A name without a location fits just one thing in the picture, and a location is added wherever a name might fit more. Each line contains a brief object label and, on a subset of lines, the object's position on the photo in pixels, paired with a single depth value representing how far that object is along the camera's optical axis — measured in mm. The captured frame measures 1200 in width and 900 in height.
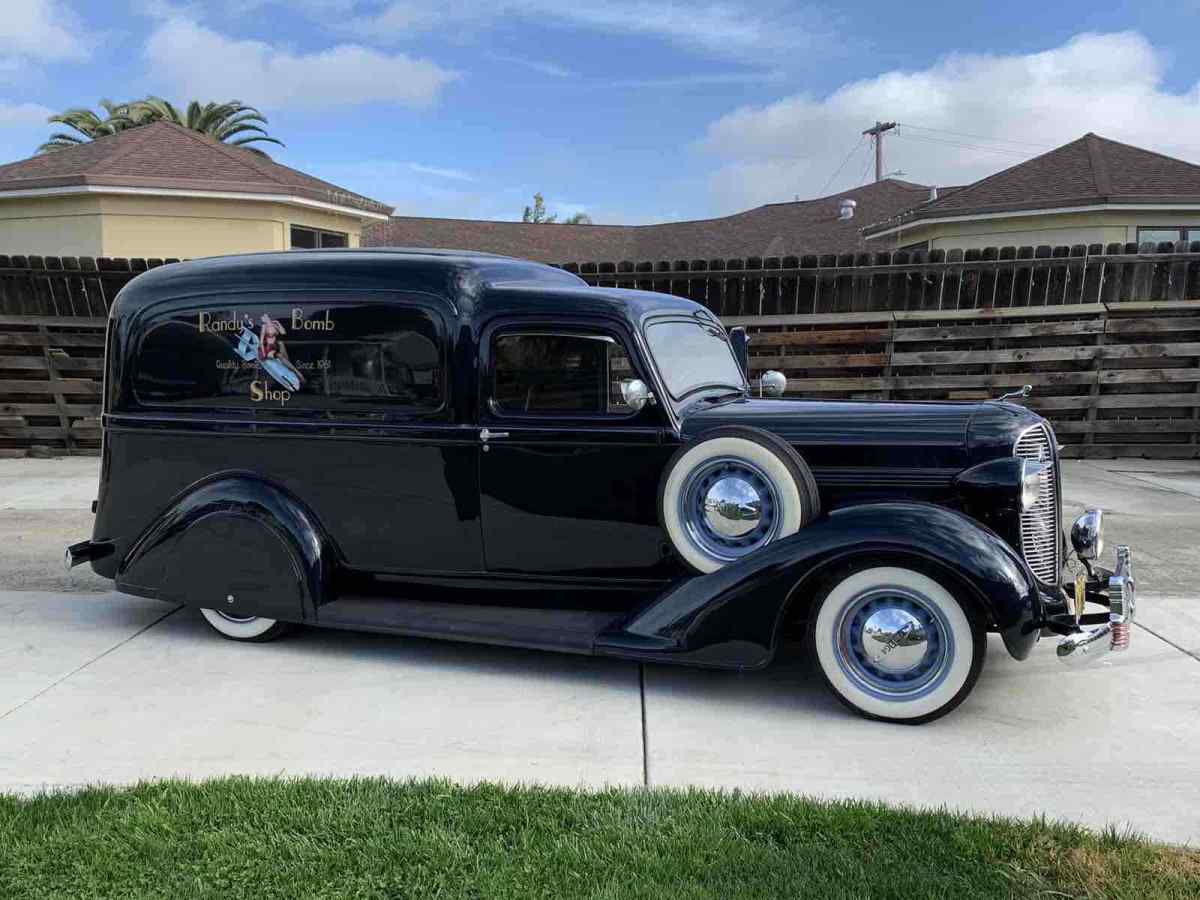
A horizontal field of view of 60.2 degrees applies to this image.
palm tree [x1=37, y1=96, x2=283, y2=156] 28578
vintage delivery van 4027
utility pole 41656
